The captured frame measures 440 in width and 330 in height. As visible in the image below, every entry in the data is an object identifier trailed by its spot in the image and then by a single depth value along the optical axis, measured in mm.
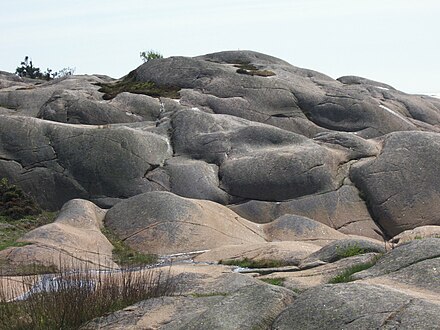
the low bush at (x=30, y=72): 97594
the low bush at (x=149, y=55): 72638
